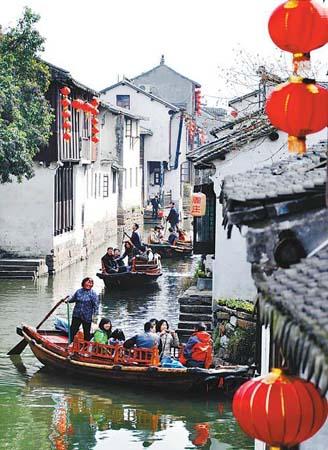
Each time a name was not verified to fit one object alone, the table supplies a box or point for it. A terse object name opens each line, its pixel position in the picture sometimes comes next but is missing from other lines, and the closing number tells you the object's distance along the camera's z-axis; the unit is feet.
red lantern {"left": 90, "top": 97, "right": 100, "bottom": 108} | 114.32
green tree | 86.69
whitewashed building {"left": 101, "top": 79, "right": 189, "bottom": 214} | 189.26
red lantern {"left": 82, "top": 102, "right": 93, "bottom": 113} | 107.25
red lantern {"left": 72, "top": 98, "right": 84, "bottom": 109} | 106.22
